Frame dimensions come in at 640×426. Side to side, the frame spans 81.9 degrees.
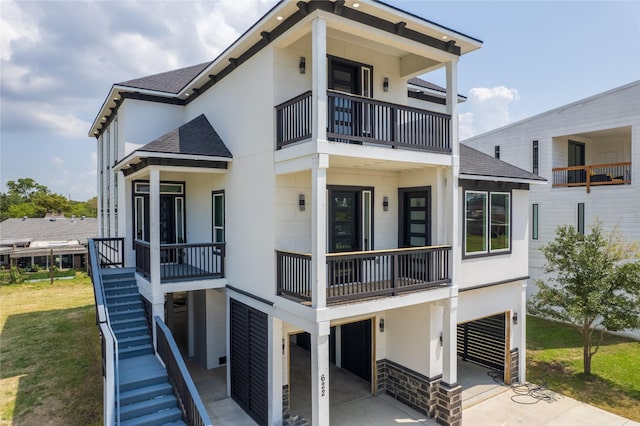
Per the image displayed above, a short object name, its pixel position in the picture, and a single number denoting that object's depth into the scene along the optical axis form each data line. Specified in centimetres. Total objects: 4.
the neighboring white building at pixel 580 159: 1480
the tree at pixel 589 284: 1039
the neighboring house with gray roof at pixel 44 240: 2584
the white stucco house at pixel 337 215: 708
